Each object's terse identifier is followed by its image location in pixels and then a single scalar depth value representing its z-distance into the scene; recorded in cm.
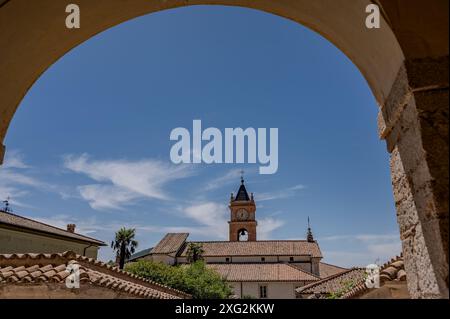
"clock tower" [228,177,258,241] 5441
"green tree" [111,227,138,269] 4003
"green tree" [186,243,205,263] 4762
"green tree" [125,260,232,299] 2900
